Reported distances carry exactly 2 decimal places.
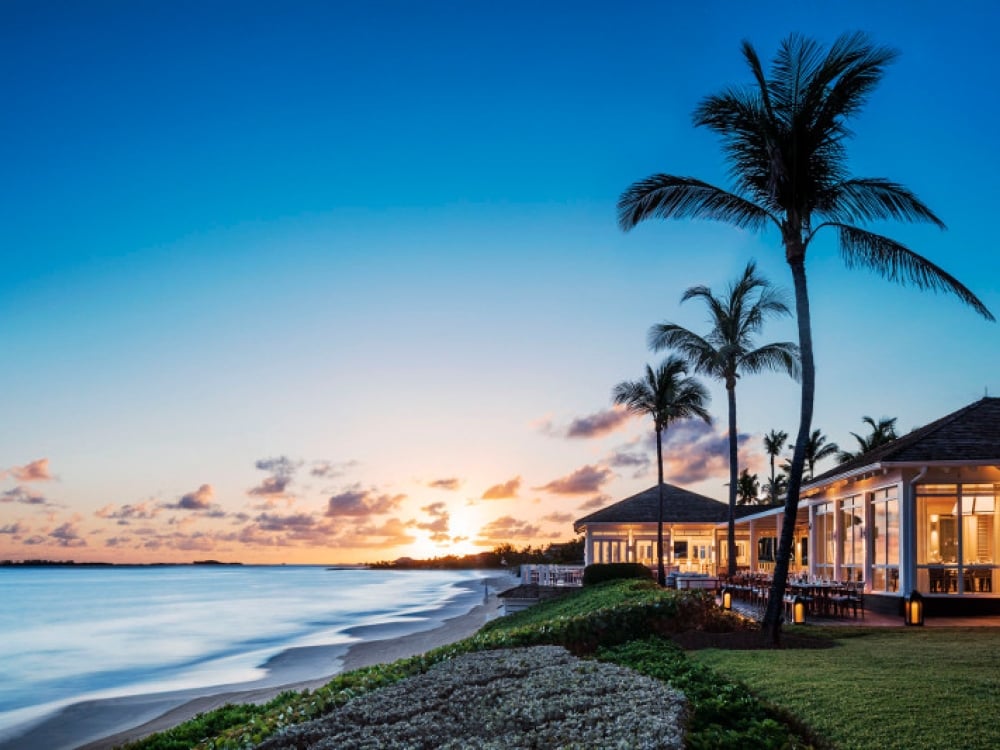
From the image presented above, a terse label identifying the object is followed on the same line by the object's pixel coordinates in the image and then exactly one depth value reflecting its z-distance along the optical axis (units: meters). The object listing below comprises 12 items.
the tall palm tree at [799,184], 12.31
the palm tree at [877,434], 52.06
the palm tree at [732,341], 26.95
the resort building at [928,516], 17.00
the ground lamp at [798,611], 15.38
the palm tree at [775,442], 76.00
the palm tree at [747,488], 78.81
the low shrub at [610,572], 28.09
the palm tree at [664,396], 33.38
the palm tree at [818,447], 61.09
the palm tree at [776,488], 71.81
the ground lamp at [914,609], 15.18
